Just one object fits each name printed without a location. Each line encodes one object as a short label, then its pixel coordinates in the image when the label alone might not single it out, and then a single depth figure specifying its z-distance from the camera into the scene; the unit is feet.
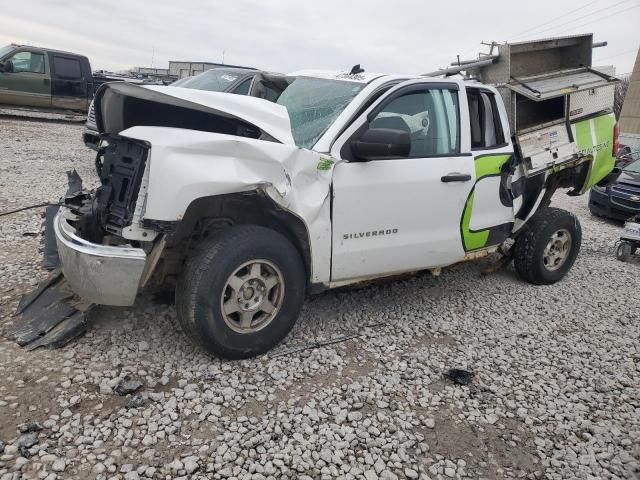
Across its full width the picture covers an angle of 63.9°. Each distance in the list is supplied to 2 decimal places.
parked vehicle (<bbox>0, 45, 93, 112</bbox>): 45.39
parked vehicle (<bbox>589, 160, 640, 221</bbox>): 31.89
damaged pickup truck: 9.84
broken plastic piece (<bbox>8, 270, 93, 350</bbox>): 10.90
